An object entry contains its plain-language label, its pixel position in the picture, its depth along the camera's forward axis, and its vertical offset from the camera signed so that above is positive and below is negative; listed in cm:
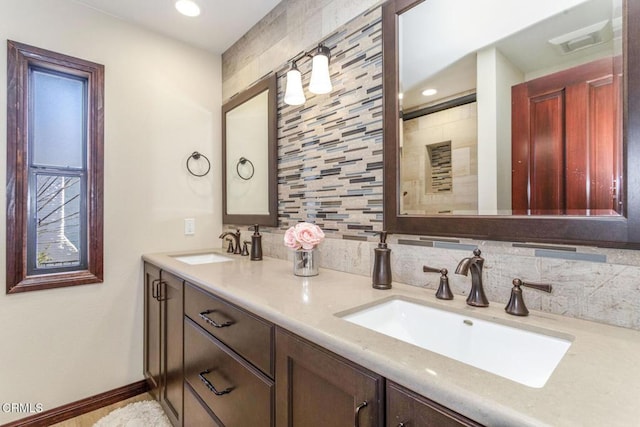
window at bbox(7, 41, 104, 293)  167 +27
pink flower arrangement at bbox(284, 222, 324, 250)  140 -10
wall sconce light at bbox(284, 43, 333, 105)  149 +69
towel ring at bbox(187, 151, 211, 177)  234 +43
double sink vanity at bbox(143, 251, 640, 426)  52 -33
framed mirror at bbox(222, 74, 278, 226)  195 +41
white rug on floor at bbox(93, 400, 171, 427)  176 -118
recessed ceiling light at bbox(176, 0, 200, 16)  188 +129
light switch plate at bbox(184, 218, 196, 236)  231 -8
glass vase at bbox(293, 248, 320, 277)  143 -22
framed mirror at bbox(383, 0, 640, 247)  81 +30
